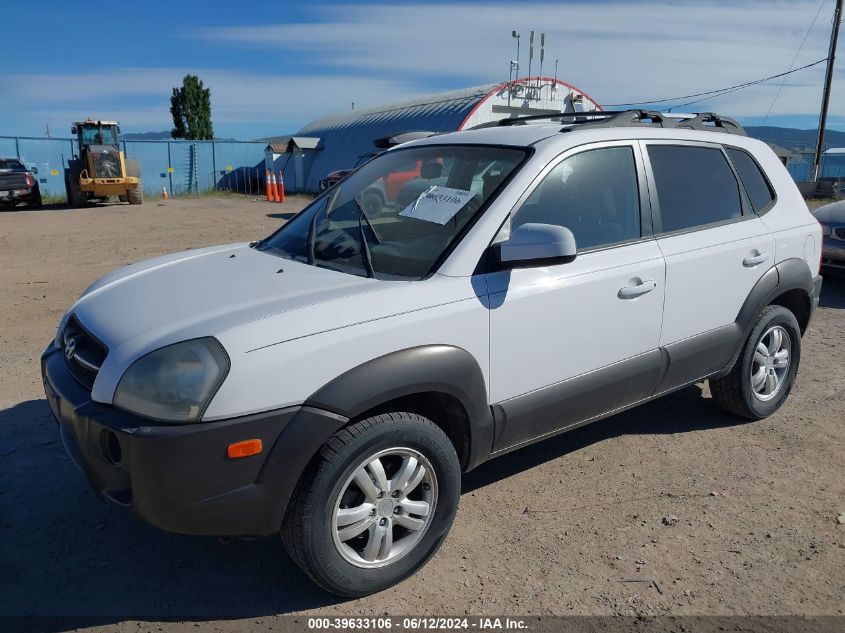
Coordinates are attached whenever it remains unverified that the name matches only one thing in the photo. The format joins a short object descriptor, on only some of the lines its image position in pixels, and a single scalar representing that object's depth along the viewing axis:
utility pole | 26.39
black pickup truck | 21.62
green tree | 47.41
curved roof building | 26.98
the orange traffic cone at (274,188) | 26.27
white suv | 2.37
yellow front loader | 22.58
